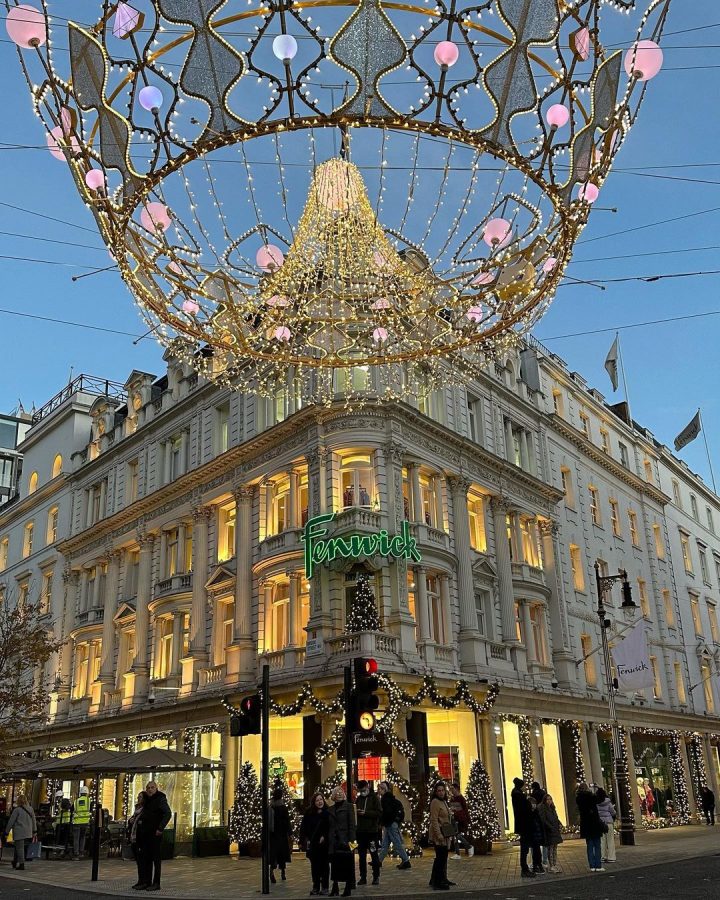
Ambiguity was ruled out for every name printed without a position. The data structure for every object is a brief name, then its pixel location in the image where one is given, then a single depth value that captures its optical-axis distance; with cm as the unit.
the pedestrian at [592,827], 1723
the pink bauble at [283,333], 1373
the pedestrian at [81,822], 2573
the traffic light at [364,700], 1412
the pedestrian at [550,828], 1744
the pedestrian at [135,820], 1550
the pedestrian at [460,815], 2103
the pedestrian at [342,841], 1353
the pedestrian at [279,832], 1761
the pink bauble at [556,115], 925
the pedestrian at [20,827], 2131
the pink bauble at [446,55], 847
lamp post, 2380
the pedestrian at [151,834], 1509
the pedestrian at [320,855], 1427
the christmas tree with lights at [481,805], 2220
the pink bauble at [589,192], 998
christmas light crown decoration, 837
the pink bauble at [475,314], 1285
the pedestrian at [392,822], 1869
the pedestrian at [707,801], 3416
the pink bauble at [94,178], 966
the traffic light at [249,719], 1512
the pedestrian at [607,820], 1819
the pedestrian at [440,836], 1480
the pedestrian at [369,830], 1608
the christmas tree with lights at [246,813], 2258
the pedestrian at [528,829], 1689
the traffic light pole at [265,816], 1437
